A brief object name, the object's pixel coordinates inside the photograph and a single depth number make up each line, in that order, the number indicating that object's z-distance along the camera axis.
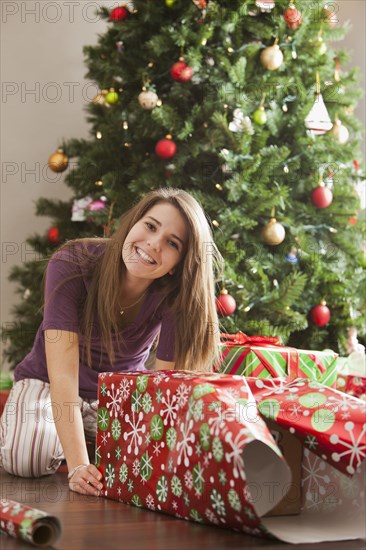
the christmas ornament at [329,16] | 2.81
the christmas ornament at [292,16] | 2.70
